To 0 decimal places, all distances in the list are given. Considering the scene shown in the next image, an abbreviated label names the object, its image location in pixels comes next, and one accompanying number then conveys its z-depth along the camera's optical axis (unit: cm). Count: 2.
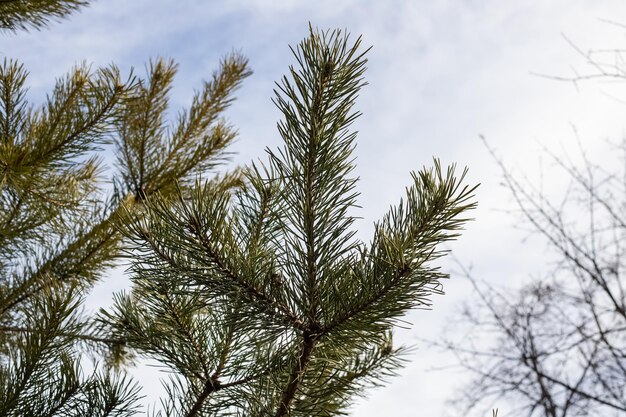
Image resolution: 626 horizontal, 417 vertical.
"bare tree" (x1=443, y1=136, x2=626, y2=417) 288
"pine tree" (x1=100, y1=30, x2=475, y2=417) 103
